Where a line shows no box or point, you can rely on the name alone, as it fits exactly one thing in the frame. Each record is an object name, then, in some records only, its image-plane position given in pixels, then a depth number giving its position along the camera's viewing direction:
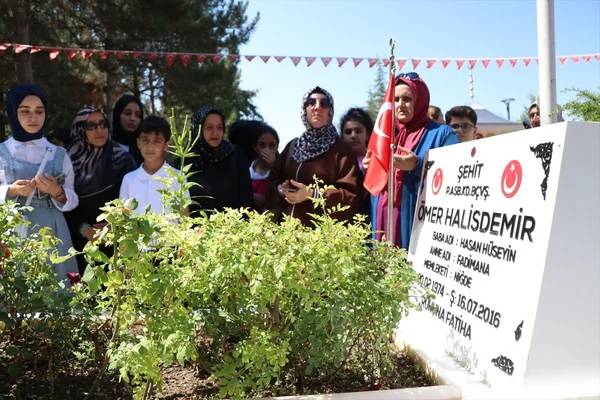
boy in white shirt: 3.29
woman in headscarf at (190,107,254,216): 3.67
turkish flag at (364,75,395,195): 3.05
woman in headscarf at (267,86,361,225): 3.58
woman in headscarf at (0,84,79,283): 3.26
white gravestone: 1.79
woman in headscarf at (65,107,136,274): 3.72
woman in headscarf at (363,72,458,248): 3.10
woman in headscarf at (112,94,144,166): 4.52
